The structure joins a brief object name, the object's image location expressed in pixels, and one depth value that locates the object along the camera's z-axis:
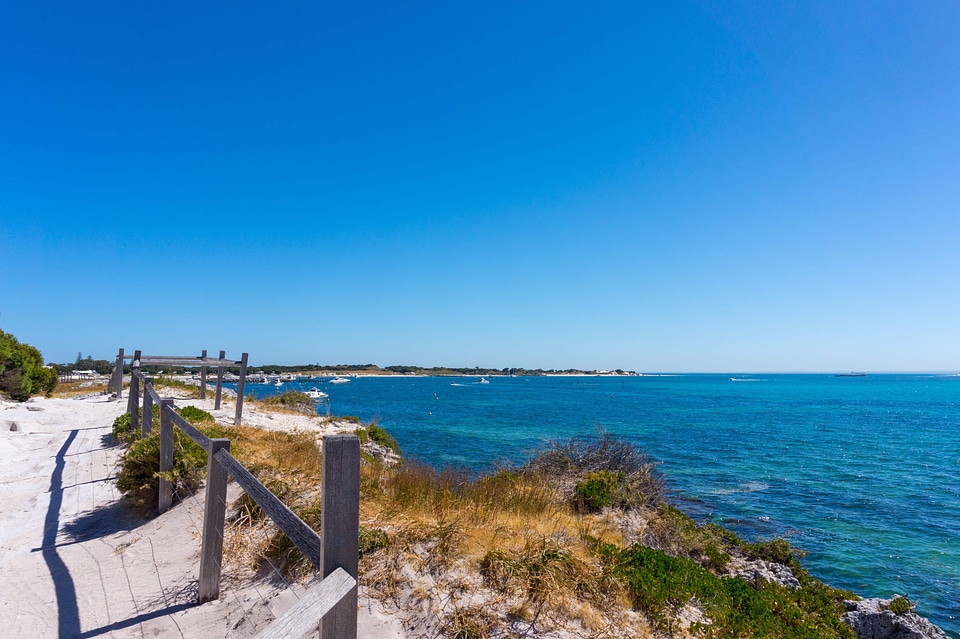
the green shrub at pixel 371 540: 5.70
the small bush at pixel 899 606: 9.77
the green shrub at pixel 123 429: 13.02
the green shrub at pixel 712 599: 5.54
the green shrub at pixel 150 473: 8.38
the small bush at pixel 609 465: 13.41
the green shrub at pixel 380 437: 21.22
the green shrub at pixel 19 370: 22.42
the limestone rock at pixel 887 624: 9.32
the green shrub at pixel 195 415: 13.61
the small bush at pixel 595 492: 11.55
